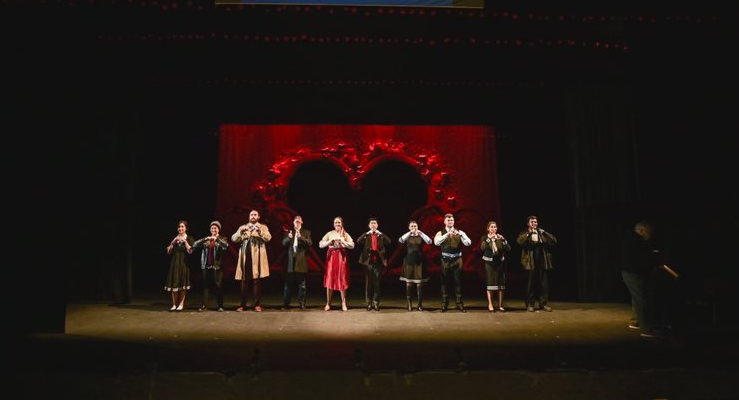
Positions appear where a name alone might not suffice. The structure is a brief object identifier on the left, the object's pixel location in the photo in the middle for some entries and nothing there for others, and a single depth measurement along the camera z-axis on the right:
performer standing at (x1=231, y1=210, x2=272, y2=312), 6.93
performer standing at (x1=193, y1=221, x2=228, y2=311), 6.88
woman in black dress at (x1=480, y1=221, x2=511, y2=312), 6.87
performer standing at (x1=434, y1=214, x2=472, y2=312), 6.91
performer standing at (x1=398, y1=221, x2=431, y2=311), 7.02
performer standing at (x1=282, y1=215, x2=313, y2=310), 7.11
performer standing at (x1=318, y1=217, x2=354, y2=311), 7.15
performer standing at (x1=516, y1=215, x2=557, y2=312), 6.93
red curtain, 9.36
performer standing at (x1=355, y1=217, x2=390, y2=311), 7.05
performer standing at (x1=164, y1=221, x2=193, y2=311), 6.86
